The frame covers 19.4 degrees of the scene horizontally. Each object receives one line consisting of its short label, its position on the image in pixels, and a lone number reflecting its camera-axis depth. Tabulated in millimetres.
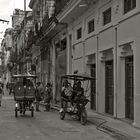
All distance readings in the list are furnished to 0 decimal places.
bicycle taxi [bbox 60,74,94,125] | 15886
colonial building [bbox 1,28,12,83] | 110688
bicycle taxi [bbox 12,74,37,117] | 18969
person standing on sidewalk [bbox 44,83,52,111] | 23453
